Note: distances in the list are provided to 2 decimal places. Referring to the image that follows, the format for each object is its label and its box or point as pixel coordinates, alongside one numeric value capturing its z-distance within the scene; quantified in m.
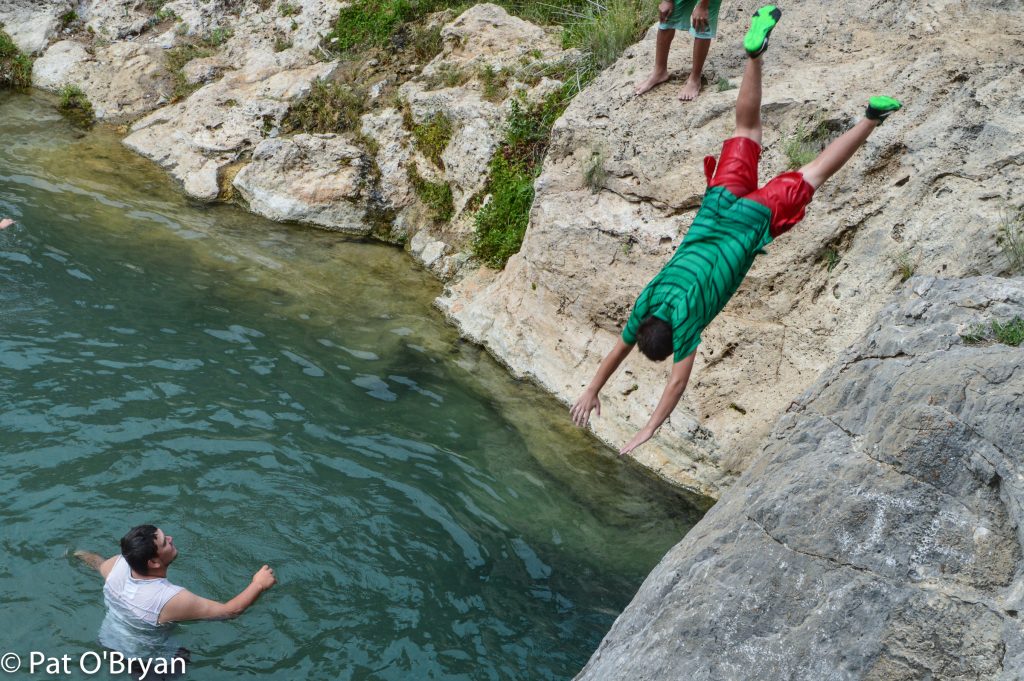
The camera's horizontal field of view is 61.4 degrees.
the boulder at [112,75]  14.83
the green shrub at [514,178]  10.96
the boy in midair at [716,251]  5.83
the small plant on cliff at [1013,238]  6.69
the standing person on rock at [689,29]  8.62
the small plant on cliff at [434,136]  12.23
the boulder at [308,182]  12.05
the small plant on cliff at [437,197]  11.83
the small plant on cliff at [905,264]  7.46
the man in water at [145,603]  5.68
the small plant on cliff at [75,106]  14.59
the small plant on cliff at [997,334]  5.06
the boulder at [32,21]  16.19
